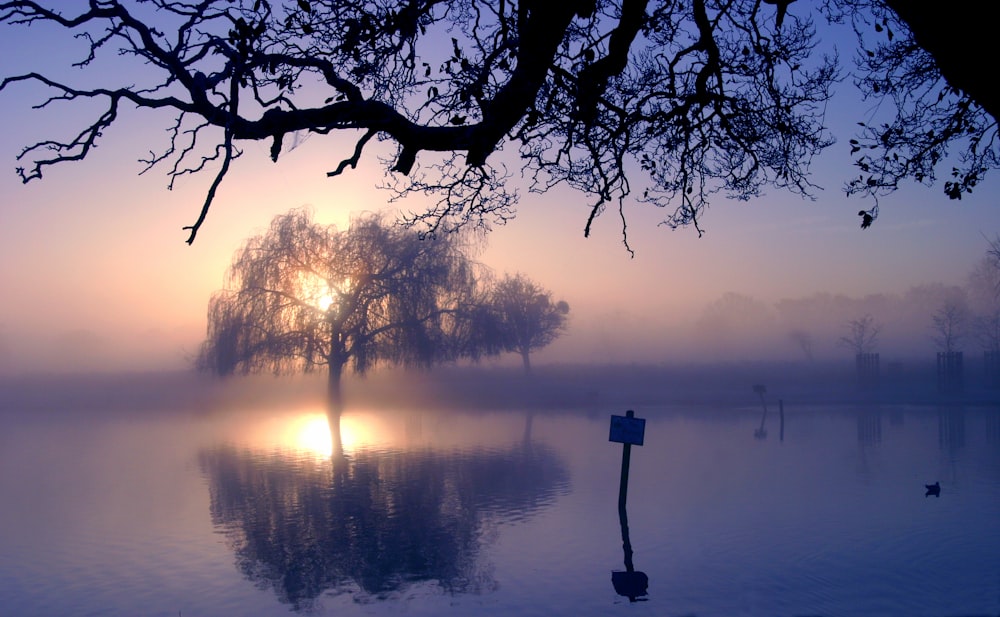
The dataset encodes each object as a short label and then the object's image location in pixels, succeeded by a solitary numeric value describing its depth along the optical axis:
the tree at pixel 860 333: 75.25
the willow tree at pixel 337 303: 36.34
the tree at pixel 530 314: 62.71
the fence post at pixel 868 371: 52.19
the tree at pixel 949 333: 63.32
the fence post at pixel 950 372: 48.00
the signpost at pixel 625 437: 10.38
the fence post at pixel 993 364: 51.91
